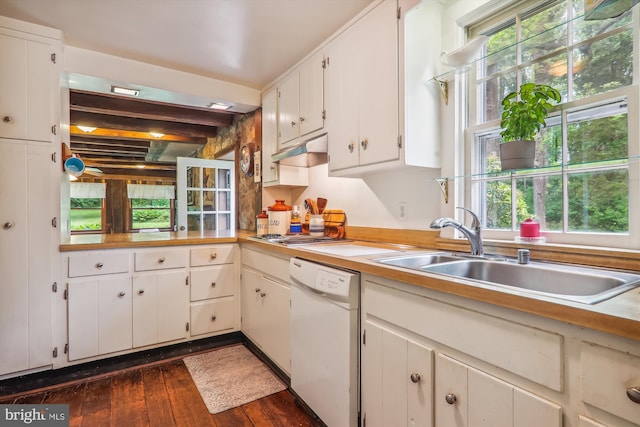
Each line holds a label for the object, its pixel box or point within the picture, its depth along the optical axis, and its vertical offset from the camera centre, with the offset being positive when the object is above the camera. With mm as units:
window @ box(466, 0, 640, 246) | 1209 +353
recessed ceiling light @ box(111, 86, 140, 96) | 2625 +1014
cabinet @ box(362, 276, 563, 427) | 784 -456
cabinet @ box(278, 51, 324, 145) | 2260 +853
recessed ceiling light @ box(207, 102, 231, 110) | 3064 +1037
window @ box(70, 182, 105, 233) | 8195 -18
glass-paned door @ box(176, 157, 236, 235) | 4223 +250
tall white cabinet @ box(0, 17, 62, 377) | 1961 +147
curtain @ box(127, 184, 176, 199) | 7172 +478
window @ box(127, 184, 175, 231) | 8648 -28
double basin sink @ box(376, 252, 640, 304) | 935 -226
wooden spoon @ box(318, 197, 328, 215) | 2695 +69
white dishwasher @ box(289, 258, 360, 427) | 1364 -600
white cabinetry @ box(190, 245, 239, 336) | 2521 -617
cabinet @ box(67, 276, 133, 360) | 2129 -698
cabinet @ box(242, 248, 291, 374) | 1952 -621
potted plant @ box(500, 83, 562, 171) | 1314 +374
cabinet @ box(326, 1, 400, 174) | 1684 +692
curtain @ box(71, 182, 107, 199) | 7191 +531
